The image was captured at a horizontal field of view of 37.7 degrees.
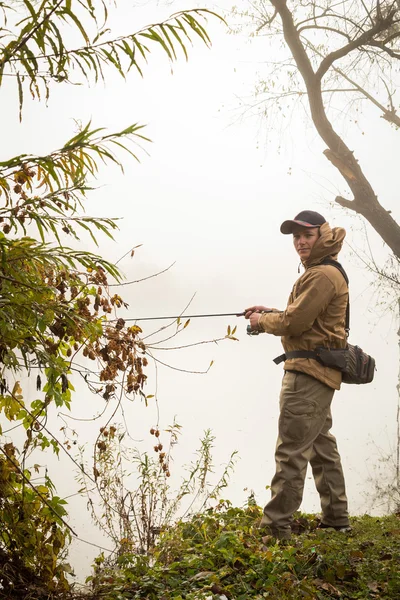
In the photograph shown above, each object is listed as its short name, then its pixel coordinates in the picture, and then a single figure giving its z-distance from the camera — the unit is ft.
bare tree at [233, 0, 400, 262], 26.25
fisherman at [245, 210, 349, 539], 13.35
